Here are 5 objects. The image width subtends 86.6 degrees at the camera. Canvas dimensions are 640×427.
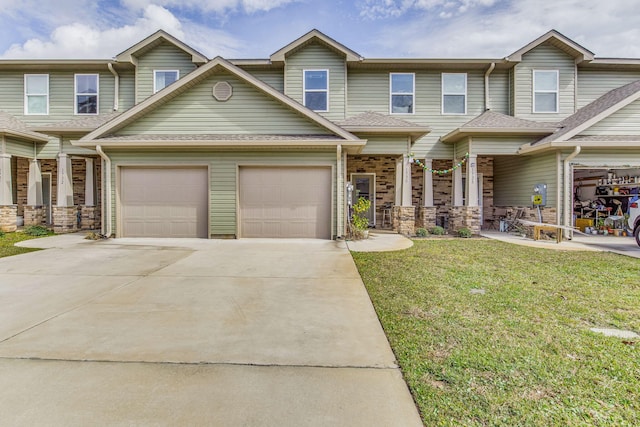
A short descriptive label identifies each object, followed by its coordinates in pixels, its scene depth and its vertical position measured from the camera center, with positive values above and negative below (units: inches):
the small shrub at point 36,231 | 464.1 -38.3
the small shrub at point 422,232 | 474.9 -37.4
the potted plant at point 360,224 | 429.1 -24.2
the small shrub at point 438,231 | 489.1 -36.6
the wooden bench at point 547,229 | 411.8 -29.2
